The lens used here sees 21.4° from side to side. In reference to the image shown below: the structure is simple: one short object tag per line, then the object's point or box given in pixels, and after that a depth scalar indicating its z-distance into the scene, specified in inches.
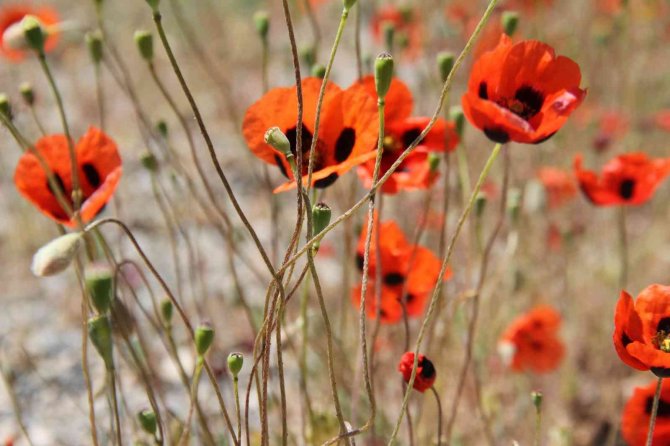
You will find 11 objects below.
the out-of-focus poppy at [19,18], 43.6
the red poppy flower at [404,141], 33.9
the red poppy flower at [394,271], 36.5
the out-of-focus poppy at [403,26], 40.7
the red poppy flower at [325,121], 32.2
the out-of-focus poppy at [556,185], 46.7
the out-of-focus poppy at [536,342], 42.0
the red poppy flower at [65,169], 33.1
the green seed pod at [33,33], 32.4
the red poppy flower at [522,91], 31.2
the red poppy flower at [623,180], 36.9
